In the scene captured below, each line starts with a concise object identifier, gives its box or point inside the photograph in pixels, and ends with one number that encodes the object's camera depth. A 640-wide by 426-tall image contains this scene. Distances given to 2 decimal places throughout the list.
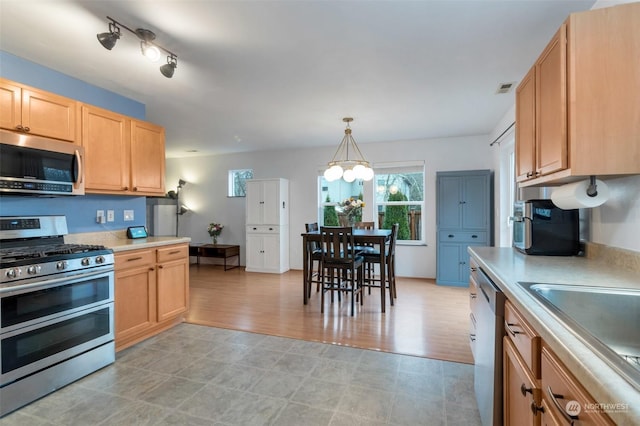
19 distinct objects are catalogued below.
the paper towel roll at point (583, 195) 1.53
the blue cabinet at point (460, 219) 4.49
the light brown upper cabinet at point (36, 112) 2.12
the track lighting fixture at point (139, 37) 1.91
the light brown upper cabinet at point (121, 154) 2.62
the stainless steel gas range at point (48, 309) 1.82
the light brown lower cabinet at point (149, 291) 2.52
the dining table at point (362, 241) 3.52
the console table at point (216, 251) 5.99
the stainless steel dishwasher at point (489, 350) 1.36
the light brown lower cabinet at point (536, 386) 0.71
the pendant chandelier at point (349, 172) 3.82
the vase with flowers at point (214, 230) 6.44
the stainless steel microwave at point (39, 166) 2.05
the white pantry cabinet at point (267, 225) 5.76
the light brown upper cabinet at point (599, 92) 1.32
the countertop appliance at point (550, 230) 1.98
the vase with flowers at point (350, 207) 4.18
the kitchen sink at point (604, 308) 1.11
